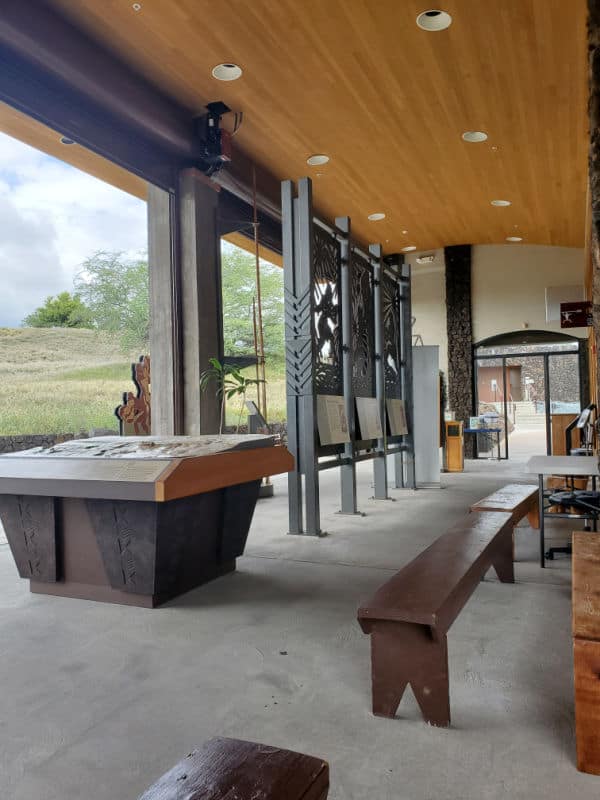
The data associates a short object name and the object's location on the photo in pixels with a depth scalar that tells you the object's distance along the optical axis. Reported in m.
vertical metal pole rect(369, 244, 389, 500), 6.92
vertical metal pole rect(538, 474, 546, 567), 3.72
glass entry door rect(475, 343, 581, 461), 12.65
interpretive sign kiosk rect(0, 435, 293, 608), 2.97
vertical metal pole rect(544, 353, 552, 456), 12.76
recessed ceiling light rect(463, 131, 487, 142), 7.04
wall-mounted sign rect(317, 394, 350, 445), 5.25
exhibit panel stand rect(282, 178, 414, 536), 5.13
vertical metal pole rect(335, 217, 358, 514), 5.87
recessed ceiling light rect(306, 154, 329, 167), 7.70
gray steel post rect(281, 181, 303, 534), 5.16
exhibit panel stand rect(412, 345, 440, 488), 8.16
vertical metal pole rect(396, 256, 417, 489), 7.89
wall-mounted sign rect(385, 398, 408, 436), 7.20
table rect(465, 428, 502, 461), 11.69
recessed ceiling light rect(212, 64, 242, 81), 5.56
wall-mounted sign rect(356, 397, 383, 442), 6.12
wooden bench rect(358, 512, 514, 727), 1.94
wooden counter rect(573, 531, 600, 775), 1.67
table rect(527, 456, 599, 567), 3.49
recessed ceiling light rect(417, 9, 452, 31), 4.84
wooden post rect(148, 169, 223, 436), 6.87
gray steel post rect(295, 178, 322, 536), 5.02
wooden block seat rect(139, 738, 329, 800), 0.89
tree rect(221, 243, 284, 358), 8.37
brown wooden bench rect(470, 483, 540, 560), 3.80
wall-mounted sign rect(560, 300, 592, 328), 9.71
